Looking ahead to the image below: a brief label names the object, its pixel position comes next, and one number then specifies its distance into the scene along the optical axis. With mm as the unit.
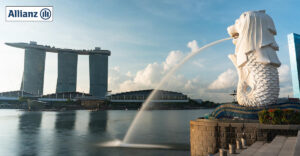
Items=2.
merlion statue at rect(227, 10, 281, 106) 22031
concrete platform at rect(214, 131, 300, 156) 11271
